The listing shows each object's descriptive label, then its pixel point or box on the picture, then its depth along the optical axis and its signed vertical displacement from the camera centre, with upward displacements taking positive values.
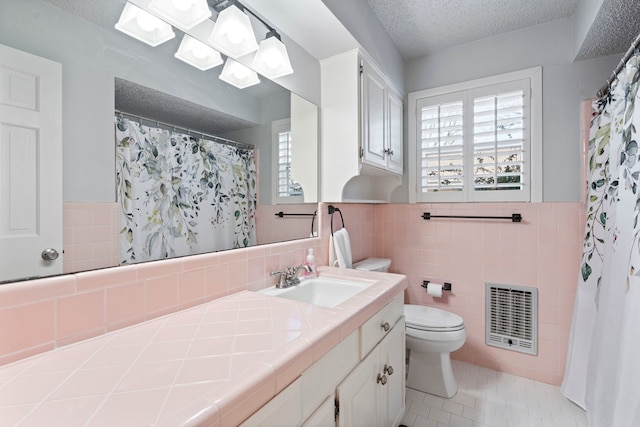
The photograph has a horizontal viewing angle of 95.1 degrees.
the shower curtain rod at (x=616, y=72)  1.27 +0.72
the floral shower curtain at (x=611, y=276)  1.11 -0.31
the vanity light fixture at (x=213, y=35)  0.95 +0.68
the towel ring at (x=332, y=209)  1.91 +0.02
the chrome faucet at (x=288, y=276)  1.37 -0.31
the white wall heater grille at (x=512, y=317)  2.06 -0.77
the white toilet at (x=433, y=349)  1.83 -0.87
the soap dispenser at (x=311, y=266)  1.53 -0.29
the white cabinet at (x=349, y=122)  1.72 +0.55
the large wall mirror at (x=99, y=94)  0.73 +0.38
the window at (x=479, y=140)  2.05 +0.54
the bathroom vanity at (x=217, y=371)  0.50 -0.33
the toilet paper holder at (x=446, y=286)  2.32 -0.60
